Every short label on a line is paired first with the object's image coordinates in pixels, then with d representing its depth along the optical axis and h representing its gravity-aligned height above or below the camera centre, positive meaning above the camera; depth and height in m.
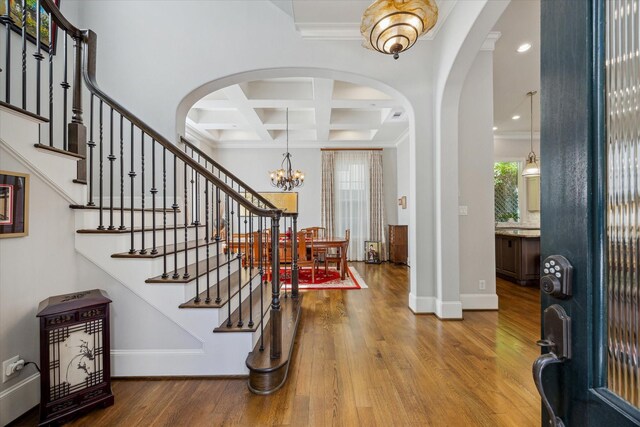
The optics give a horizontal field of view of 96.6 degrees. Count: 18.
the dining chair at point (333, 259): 5.05 -0.78
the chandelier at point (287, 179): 5.66 +0.74
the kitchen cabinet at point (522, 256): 4.44 -0.67
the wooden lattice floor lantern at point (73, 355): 1.56 -0.81
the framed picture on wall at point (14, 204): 1.56 +0.07
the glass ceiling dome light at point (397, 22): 1.79 +1.27
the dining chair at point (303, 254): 4.39 -0.61
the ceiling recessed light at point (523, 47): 3.45 +2.06
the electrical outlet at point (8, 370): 1.58 -0.86
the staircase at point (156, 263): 1.81 -0.35
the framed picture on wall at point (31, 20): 2.56 +1.89
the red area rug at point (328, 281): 4.53 -1.13
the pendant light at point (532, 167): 5.21 +0.87
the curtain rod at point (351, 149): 7.18 +1.67
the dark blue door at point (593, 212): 0.46 +0.00
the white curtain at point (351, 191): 7.26 +0.62
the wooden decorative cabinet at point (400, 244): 6.55 -0.67
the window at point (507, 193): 6.35 +0.49
